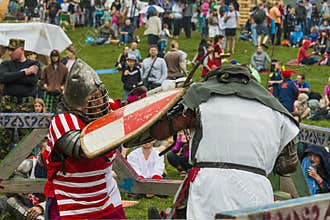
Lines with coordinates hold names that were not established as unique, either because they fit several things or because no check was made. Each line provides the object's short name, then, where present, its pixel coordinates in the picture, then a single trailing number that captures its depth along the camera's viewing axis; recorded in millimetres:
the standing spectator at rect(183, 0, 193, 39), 30562
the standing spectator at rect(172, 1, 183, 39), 30344
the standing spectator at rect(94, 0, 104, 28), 32750
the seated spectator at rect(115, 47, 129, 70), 20350
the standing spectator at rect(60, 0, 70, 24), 33625
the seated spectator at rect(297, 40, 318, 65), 25562
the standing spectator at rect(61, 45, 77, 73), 17256
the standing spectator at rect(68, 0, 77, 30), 33525
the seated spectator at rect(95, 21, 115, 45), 30239
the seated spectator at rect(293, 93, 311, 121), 16859
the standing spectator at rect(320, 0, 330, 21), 30767
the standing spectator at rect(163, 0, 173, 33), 30547
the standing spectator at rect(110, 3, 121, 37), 29906
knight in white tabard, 4625
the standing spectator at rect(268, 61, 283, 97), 17612
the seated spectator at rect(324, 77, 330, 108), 17834
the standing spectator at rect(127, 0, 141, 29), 30562
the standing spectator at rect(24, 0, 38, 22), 34625
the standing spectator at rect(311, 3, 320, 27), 31127
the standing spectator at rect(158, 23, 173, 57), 24984
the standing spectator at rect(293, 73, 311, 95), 18562
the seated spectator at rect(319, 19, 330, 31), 28431
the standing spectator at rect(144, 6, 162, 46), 26266
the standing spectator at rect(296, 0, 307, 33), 30539
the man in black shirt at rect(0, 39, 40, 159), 11539
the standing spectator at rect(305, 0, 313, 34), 30538
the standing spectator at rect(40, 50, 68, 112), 14203
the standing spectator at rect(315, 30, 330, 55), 27078
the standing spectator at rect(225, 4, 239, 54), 27094
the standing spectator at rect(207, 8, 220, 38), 27312
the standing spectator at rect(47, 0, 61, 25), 32500
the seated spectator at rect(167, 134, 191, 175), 11396
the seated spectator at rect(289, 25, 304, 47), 29461
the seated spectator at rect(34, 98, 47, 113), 12047
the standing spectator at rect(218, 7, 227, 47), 27422
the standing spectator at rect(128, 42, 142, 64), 21294
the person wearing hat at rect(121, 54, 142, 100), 16719
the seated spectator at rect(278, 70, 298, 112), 16578
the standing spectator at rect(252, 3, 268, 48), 28203
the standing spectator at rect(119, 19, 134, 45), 29328
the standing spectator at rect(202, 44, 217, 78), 18297
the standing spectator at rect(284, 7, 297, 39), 29922
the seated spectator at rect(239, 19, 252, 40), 30406
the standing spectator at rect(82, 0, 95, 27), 33156
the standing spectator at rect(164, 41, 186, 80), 18656
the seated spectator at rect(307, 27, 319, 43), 28094
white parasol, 19438
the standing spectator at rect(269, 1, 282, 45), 27328
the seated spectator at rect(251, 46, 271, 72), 23266
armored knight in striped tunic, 5163
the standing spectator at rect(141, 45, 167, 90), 16609
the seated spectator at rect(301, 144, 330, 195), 8648
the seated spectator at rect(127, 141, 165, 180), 10508
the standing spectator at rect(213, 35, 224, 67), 18653
